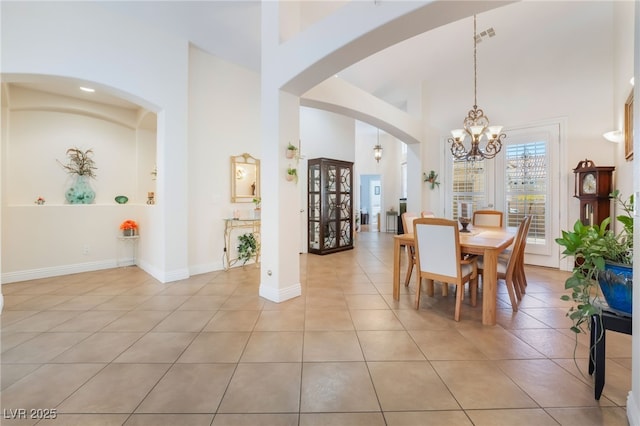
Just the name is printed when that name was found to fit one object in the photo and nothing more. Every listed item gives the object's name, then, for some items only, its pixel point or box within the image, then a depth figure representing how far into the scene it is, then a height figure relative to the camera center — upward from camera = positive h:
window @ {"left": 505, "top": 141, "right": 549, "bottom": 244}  4.62 +0.40
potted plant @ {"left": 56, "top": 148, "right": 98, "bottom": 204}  4.39 +0.58
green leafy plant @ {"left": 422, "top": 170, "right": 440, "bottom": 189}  5.74 +0.64
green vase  4.39 +0.27
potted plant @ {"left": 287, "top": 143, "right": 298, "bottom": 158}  3.09 +0.66
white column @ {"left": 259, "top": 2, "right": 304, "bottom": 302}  3.03 +0.27
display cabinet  5.77 +0.07
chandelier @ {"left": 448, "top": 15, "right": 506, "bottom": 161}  3.53 +0.99
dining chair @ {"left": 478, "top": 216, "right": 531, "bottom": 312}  2.74 -0.64
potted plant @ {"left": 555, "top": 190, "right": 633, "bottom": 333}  1.44 -0.26
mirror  4.54 +0.52
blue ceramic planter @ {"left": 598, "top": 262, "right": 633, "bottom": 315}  1.41 -0.42
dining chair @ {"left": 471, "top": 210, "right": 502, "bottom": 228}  4.42 -0.16
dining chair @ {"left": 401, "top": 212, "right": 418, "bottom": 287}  3.41 -0.48
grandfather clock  3.75 +0.24
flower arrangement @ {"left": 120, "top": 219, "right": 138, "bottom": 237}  4.51 -0.32
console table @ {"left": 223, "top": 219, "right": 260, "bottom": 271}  4.43 -0.36
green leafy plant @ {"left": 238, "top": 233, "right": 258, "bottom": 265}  4.51 -0.63
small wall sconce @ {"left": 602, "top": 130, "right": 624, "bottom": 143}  3.62 +0.98
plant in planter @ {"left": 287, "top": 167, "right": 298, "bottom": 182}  3.09 +0.40
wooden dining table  2.46 -0.47
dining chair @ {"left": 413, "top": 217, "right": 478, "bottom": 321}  2.52 -0.47
